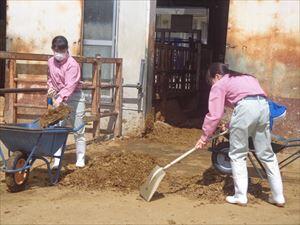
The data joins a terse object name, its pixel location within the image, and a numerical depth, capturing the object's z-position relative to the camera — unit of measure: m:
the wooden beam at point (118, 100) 9.34
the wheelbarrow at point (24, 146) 5.55
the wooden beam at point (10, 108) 9.74
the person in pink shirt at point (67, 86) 6.38
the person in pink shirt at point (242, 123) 5.44
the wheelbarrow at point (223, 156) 6.05
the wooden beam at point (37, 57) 7.65
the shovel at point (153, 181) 5.55
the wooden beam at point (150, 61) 9.41
